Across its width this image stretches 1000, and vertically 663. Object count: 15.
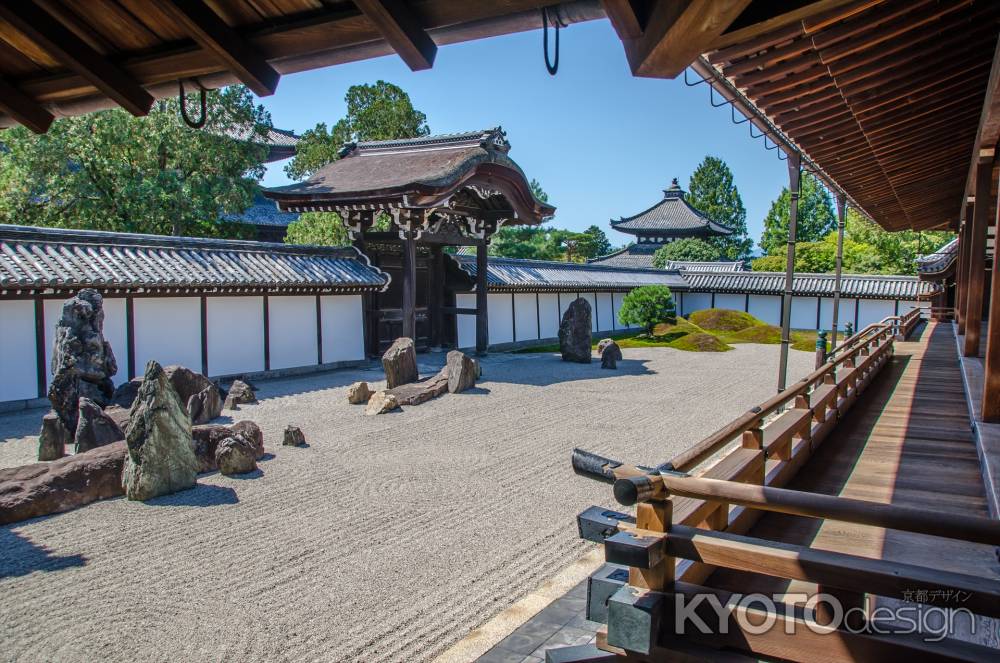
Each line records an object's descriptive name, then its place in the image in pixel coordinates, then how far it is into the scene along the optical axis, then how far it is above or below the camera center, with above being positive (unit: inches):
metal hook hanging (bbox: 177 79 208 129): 121.3 +37.2
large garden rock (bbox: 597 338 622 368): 728.3 -62.7
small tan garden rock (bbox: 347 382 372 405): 502.0 -76.1
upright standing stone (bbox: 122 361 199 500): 281.4 -67.3
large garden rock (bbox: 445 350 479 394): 555.2 -64.2
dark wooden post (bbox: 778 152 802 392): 414.4 +9.3
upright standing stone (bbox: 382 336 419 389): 542.9 -56.3
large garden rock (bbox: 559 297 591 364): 766.5 -40.5
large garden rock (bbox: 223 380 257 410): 471.2 -74.9
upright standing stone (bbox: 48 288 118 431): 376.2 -40.3
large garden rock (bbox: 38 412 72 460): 331.6 -75.3
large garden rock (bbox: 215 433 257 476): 315.6 -79.3
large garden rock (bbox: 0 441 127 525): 258.7 -80.1
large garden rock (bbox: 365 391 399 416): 467.5 -78.4
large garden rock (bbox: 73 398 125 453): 331.9 -70.5
